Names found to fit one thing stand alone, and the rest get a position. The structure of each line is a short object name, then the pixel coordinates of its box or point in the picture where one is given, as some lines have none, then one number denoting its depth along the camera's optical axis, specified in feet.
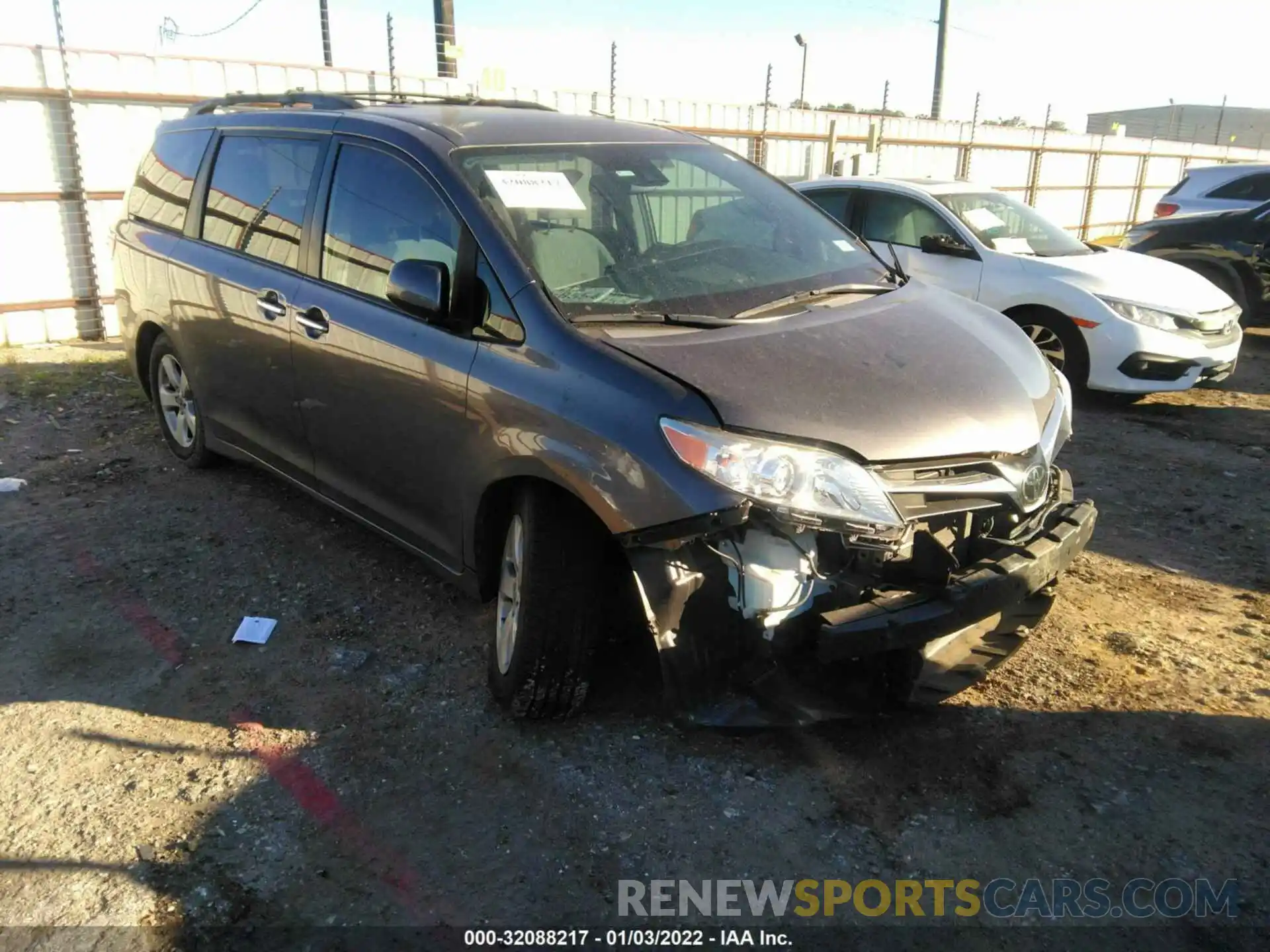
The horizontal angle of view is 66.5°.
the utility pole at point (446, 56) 36.27
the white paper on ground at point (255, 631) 12.14
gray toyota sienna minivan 8.58
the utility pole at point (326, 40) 35.72
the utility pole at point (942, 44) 87.51
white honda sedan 22.30
